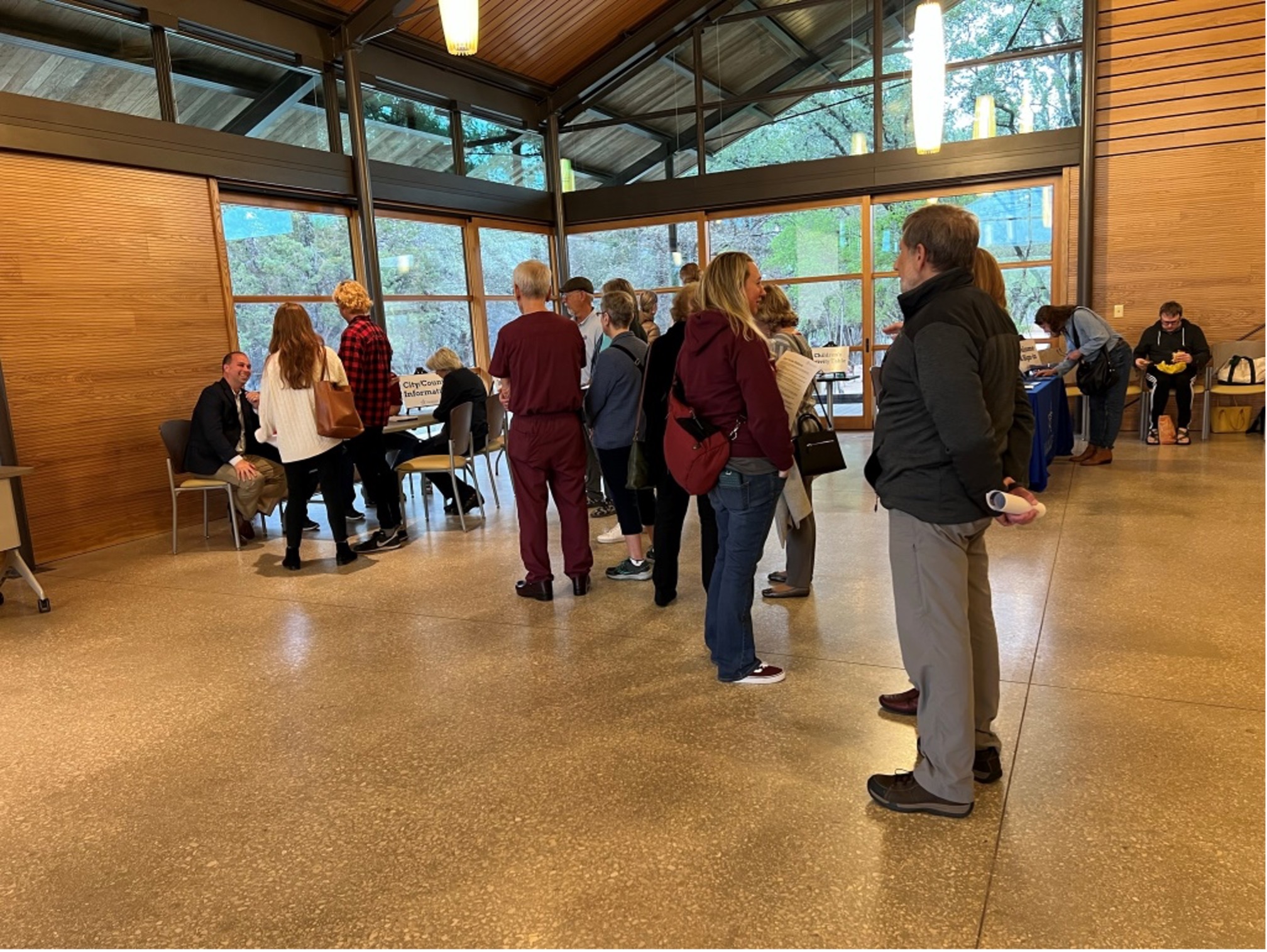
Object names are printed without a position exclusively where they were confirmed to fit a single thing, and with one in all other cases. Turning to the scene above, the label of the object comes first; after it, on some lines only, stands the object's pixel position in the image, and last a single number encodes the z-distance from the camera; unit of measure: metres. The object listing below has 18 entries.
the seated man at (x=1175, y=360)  7.88
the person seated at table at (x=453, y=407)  6.08
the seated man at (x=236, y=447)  5.53
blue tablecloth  6.12
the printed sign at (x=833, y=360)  8.73
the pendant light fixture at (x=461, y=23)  5.05
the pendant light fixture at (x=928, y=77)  5.23
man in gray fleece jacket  1.93
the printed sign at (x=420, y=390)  6.48
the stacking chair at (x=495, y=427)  6.31
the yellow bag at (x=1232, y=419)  8.21
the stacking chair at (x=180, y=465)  5.58
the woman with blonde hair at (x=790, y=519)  3.49
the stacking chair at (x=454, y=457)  5.77
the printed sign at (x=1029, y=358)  7.36
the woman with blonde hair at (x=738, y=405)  2.74
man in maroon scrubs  3.90
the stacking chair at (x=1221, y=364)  7.80
